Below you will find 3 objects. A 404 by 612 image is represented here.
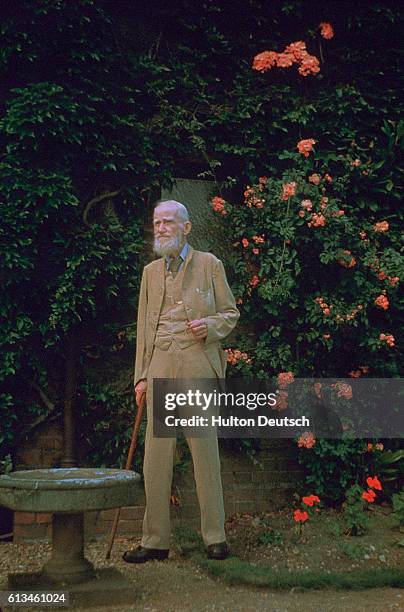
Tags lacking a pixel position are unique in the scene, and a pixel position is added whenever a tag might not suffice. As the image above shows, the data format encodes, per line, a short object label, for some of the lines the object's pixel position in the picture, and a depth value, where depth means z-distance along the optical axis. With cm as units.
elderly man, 457
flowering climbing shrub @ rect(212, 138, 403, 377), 581
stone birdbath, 365
